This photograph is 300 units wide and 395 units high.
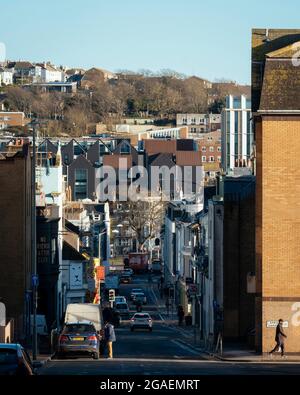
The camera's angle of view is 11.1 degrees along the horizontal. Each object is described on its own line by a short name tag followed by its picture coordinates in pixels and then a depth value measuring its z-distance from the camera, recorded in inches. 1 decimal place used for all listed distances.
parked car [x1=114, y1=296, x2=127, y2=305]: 4099.4
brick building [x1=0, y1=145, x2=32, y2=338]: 2348.7
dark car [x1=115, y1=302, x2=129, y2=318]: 3944.4
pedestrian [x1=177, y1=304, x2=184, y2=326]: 3501.7
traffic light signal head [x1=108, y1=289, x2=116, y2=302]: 3974.7
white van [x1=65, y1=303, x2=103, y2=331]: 2413.9
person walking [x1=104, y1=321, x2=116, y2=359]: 2038.8
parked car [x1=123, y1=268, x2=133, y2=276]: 5806.1
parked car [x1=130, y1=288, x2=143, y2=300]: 4629.4
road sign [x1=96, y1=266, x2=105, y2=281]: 3930.1
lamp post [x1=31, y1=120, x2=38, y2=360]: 2002.2
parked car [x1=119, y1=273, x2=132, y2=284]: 5511.8
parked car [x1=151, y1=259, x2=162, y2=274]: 6263.8
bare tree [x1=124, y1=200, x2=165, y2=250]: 6747.1
